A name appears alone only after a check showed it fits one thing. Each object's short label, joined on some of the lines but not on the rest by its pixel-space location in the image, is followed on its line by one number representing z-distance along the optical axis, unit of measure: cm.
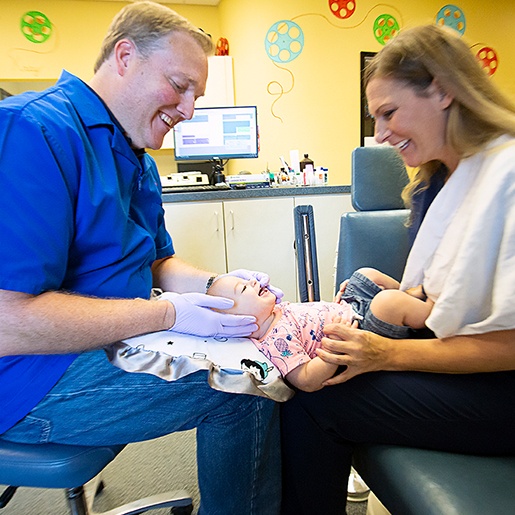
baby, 95
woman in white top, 81
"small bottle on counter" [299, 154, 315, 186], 288
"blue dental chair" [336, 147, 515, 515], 68
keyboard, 253
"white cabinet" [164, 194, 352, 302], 249
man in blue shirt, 73
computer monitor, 281
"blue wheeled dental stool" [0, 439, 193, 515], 80
